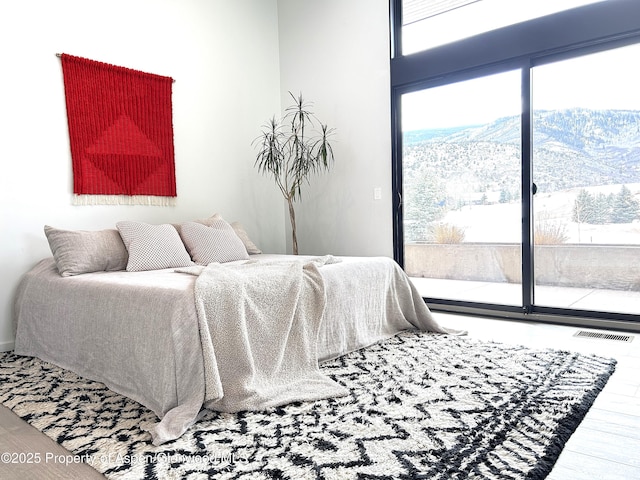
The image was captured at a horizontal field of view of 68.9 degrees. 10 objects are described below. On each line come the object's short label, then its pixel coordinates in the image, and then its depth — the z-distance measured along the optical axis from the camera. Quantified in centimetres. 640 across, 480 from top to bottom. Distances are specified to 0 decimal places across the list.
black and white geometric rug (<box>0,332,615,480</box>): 156
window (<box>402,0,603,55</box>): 365
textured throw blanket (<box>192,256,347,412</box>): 206
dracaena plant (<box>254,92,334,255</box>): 471
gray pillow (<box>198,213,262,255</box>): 411
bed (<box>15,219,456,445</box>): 199
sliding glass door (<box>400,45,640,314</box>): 335
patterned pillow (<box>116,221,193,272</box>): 320
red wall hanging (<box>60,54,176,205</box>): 357
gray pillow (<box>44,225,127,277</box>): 302
